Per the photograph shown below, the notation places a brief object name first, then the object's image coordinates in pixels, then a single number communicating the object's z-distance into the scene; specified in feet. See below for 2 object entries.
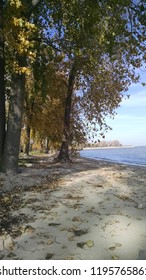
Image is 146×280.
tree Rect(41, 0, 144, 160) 23.44
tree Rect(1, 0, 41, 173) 24.15
